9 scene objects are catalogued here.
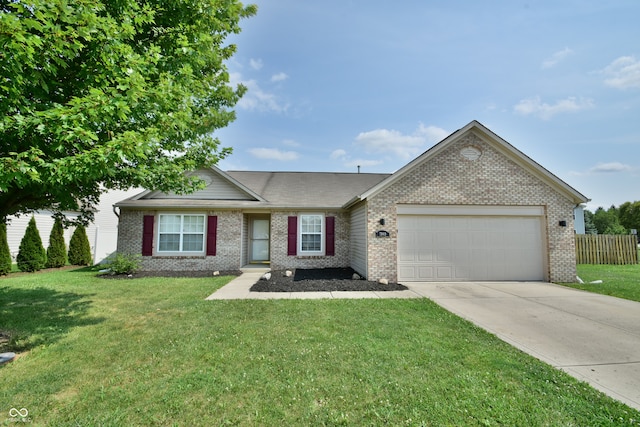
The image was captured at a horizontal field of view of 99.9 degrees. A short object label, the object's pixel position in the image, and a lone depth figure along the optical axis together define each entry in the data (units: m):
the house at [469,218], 9.25
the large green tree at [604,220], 49.15
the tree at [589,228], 29.45
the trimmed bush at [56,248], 12.95
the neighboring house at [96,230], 14.32
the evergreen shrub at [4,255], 10.94
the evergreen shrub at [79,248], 13.90
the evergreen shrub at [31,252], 11.91
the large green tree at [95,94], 3.17
